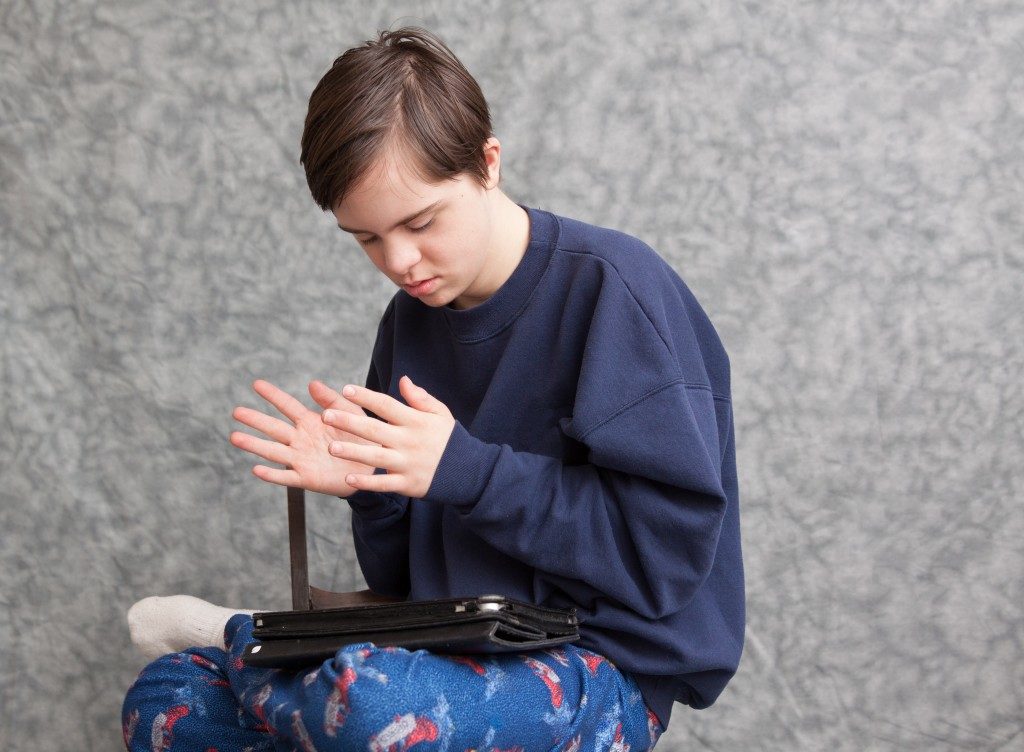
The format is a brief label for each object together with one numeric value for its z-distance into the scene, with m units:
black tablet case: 0.97
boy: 1.03
